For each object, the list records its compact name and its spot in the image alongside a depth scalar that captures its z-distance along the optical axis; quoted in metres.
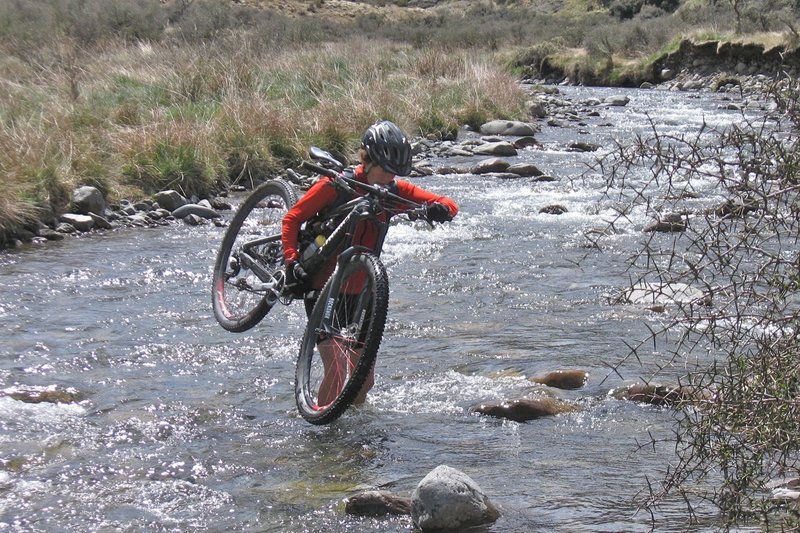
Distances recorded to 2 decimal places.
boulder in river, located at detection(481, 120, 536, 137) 19.89
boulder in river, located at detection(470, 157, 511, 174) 15.80
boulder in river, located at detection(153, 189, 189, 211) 12.38
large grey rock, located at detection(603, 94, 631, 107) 27.61
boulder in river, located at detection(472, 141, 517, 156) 17.56
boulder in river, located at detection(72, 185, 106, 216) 11.41
